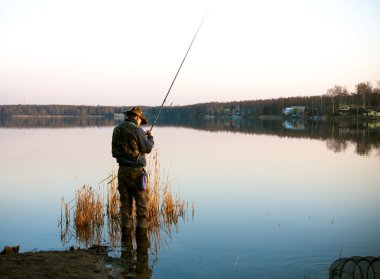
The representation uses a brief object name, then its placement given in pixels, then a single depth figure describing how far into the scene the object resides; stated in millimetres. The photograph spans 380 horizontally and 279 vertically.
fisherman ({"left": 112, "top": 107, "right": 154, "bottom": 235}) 7508
